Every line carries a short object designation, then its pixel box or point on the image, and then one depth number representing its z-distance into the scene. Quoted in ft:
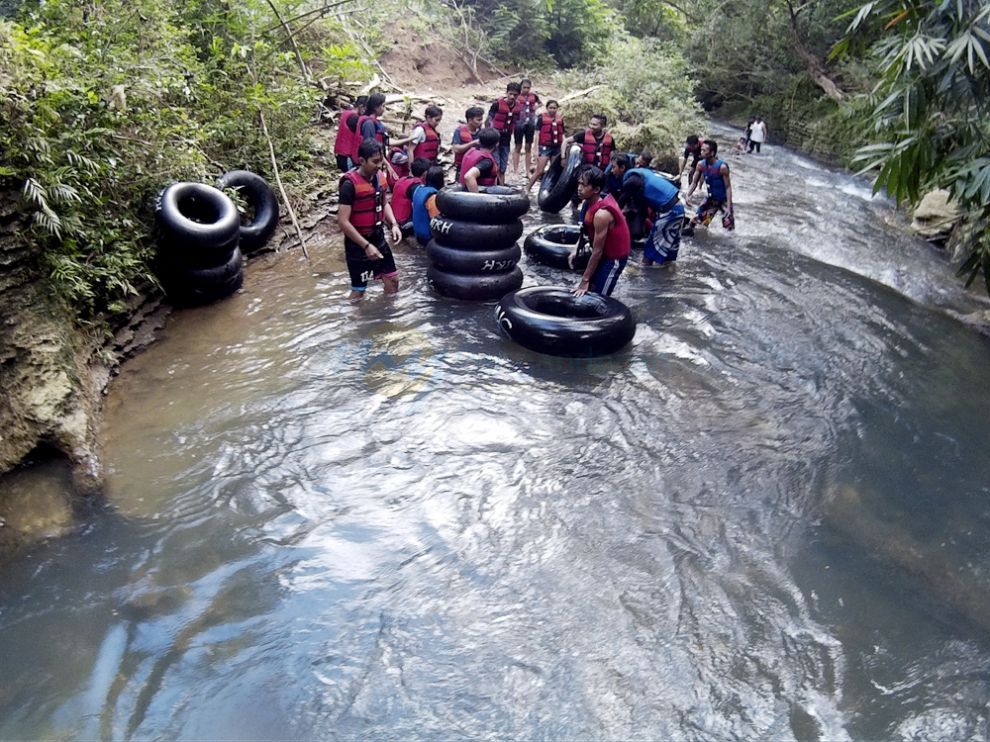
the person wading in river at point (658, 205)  28.55
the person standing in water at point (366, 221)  21.50
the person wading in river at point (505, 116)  38.88
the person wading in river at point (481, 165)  25.28
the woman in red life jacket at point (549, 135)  38.50
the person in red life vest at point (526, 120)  40.57
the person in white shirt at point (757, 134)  62.59
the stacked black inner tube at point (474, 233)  24.14
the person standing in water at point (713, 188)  32.01
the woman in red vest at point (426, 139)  29.90
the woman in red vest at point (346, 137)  29.84
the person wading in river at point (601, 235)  22.08
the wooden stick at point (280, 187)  28.16
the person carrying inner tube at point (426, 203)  27.99
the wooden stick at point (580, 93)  58.19
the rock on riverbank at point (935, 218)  39.19
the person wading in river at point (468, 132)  30.42
